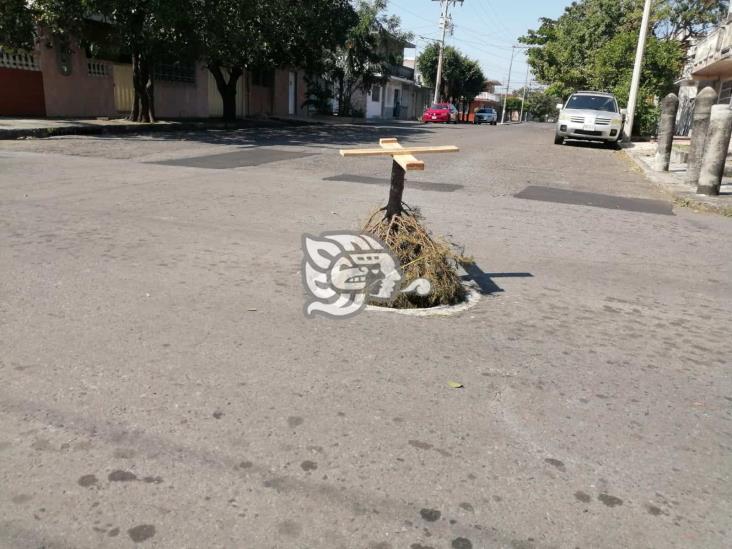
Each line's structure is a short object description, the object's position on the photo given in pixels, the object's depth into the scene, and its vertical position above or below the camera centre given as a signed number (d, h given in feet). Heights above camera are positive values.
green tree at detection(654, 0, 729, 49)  127.99 +21.45
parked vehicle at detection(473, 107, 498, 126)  179.98 -1.19
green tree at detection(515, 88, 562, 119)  355.11 +5.76
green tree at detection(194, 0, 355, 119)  58.18 +7.19
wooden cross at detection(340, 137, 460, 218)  14.33 -1.05
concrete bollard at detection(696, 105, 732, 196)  32.22 -1.35
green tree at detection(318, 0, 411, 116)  115.85 +10.03
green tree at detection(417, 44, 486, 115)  194.49 +11.96
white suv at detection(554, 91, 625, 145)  64.64 -0.09
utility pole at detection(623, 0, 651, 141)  71.78 +4.51
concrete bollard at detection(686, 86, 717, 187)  37.91 -0.43
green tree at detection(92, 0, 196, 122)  52.47 +5.94
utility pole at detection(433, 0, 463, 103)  172.14 +22.82
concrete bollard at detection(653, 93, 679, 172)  45.50 -0.76
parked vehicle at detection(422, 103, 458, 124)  147.13 -0.74
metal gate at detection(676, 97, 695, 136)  110.01 +0.69
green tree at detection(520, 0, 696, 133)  97.09 +14.75
